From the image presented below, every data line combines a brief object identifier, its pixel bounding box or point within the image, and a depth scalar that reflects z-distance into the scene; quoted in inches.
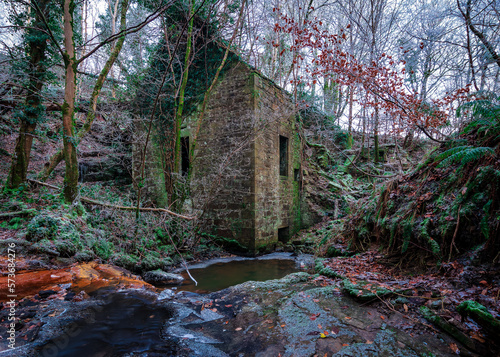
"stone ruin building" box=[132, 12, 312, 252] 279.3
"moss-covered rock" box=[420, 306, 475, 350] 63.6
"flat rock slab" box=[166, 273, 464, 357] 69.1
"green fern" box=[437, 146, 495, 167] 96.9
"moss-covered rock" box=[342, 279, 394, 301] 93.3
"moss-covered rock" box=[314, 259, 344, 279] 129.3
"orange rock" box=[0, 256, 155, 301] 102.2
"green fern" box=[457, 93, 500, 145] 107.4
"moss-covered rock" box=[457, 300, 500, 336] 60.4
